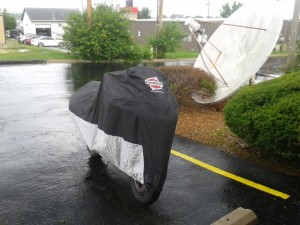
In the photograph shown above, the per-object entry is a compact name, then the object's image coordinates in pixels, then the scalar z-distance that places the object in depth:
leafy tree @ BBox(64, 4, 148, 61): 21.52
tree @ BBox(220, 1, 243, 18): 80.38
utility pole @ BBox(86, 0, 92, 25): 21.74
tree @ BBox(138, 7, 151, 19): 78.09
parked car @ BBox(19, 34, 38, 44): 47.82
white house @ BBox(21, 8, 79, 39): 66.19
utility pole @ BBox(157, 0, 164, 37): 27.05
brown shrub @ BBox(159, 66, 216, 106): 8.48
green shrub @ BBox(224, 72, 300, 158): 4.63
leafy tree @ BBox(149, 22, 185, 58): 26.70
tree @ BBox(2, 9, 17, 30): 66.06
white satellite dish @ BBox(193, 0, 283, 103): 7.81
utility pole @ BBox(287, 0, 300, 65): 11.25
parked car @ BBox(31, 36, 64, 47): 43.06
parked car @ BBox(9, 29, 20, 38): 63.45
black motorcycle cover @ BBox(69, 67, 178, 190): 3.72
